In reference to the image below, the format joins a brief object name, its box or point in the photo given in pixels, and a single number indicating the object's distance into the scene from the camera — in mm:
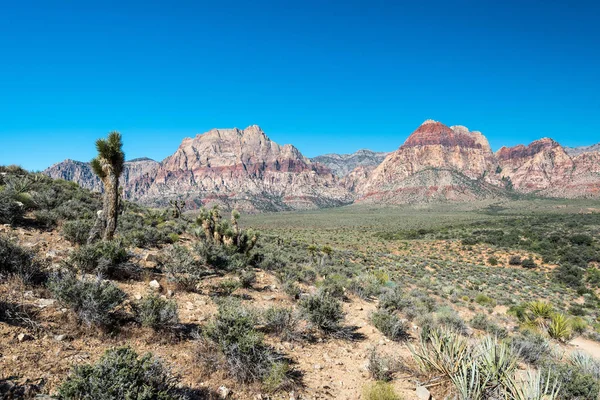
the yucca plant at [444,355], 5254
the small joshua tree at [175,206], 27281
